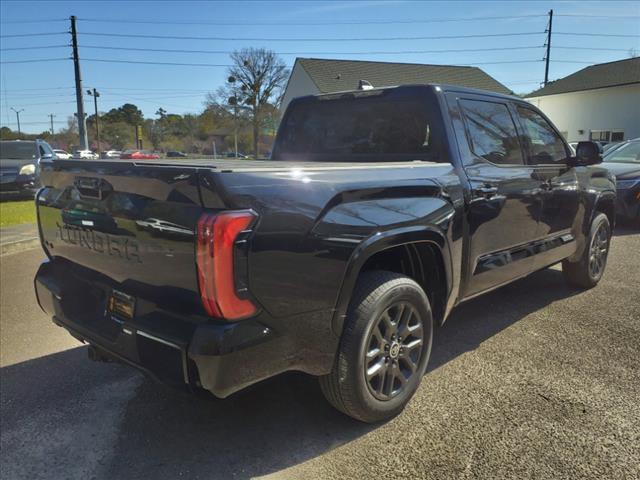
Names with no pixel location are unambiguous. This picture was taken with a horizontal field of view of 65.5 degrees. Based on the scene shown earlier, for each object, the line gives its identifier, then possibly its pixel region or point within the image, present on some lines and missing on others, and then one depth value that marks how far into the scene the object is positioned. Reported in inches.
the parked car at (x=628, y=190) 346.0
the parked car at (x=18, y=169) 499.9
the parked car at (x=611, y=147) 422.9
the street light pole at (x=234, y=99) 2065.7
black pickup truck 81.4
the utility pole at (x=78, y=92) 1086.4
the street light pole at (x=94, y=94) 2181.3
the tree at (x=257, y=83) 2033.7
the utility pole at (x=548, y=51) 1678.2
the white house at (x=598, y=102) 1162.6
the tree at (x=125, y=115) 3865.7
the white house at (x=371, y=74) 1393.9
